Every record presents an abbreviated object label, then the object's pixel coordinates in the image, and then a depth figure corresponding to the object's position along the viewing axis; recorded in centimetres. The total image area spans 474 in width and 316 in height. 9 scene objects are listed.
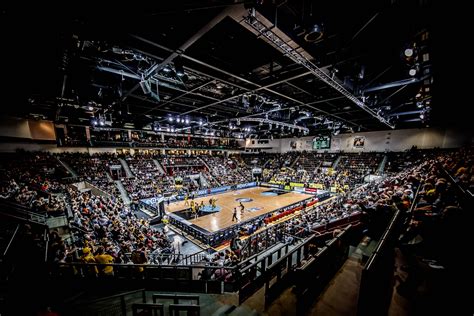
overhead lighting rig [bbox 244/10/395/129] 410
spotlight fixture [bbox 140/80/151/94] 652
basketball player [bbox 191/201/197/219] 1550
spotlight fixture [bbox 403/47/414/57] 488
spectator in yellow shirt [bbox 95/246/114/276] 461
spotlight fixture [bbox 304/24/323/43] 370
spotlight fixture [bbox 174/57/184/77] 570
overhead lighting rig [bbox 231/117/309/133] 1457
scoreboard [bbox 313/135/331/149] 2656
